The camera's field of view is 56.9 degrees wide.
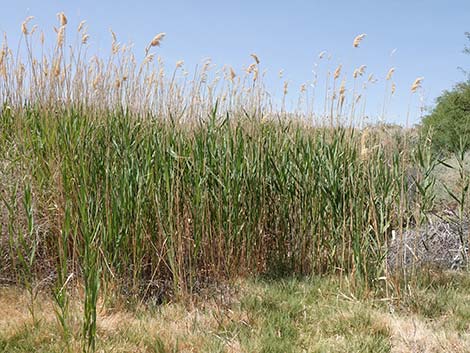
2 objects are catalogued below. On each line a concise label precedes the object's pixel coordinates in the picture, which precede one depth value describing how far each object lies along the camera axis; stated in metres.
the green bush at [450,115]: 7.98
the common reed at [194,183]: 2.43
